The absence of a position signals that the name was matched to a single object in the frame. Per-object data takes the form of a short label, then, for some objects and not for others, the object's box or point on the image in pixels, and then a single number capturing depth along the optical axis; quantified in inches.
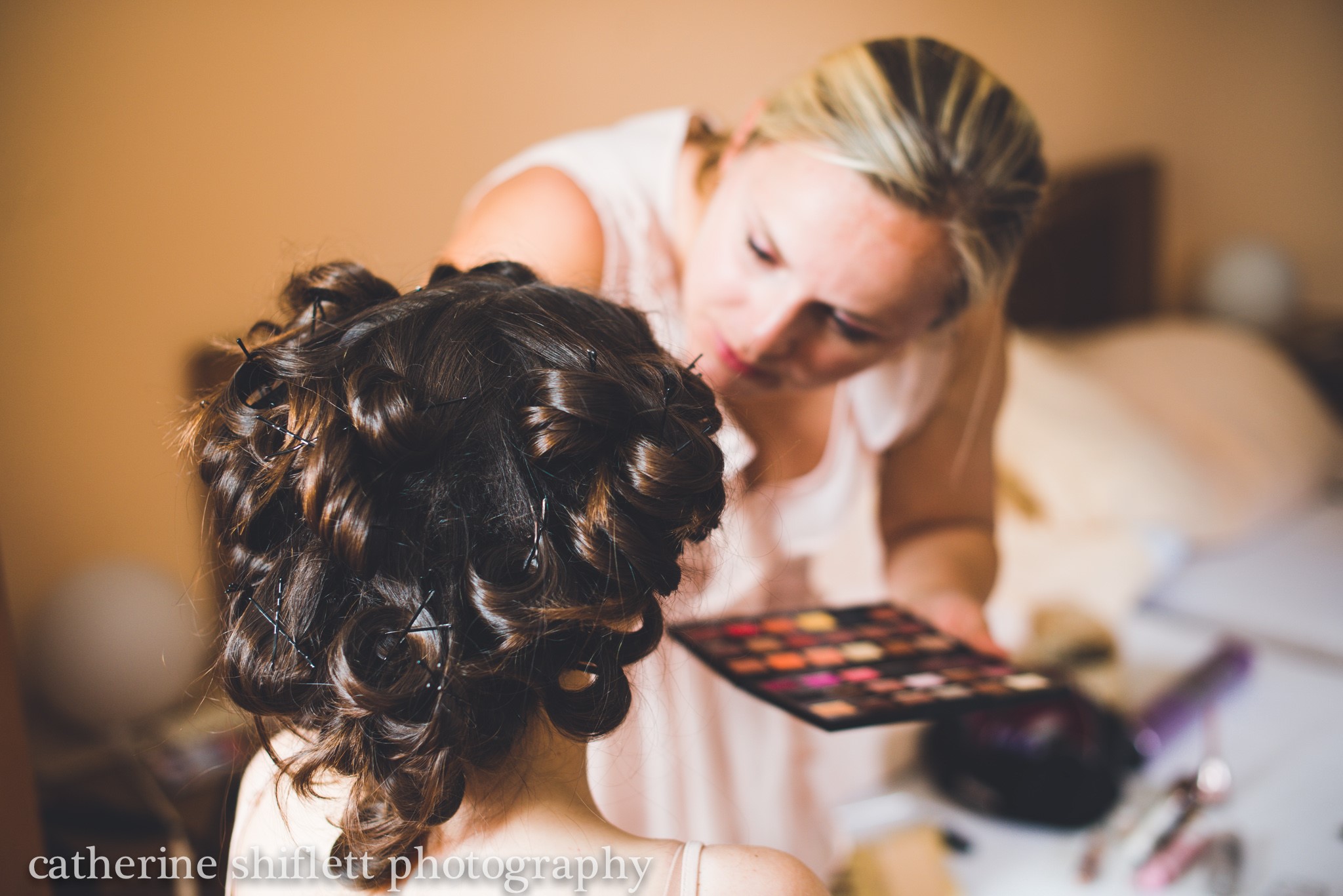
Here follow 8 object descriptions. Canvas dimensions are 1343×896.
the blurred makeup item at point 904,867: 42.2
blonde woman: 28.2
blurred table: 43.5
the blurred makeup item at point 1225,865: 42.3
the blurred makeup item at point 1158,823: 45.0
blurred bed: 64.1
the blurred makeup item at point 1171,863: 43.0
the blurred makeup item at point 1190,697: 53.6
